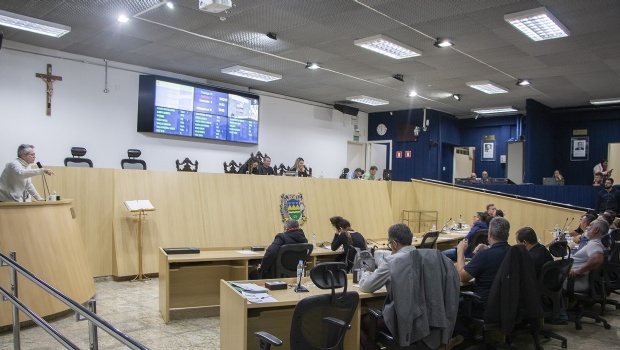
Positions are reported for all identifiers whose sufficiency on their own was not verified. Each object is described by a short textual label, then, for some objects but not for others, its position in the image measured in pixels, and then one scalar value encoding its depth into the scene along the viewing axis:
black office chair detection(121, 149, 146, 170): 9.33
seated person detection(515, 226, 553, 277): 4.90
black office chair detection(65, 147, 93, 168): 8.34
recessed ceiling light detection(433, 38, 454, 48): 7.81
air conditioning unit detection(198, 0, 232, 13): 5.80
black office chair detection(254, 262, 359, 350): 3.12
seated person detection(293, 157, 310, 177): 10.93
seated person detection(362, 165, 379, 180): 12.28
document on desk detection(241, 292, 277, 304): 3.69
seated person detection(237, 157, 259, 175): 10.38
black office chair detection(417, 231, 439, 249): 7.37
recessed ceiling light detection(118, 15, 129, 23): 7.24
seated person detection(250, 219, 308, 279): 5.52
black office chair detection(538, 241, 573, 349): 4.85
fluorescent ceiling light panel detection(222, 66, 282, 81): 10.34
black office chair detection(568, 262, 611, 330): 5.79
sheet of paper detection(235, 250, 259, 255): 6.16
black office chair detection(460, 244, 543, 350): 4.12
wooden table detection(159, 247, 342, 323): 5.69
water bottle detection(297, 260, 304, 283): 4.34
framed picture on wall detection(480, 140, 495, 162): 16.56
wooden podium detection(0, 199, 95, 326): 5.02
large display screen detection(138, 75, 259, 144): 10.51
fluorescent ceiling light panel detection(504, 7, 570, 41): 6.45
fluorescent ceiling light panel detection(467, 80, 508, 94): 11.02
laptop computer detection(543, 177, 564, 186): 12.92
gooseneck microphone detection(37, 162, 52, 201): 6.92
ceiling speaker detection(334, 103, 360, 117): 14.90
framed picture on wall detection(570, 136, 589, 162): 14.91
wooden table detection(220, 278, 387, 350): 3.69
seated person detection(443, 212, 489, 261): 6.76
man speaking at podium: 5.88
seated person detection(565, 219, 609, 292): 5.67
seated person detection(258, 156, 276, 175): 10.76
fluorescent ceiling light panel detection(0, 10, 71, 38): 7.18
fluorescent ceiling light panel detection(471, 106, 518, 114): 14.56
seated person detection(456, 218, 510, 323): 4.37
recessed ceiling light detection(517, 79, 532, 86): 10.79
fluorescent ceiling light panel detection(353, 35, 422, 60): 7.83
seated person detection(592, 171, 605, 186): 11.57
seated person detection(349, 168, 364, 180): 12.43
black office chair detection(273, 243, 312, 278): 5.52
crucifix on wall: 9.21
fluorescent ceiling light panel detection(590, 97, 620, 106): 12.67
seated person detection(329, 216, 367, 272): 6.36
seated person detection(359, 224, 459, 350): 3.50
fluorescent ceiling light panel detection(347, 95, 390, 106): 13.52
